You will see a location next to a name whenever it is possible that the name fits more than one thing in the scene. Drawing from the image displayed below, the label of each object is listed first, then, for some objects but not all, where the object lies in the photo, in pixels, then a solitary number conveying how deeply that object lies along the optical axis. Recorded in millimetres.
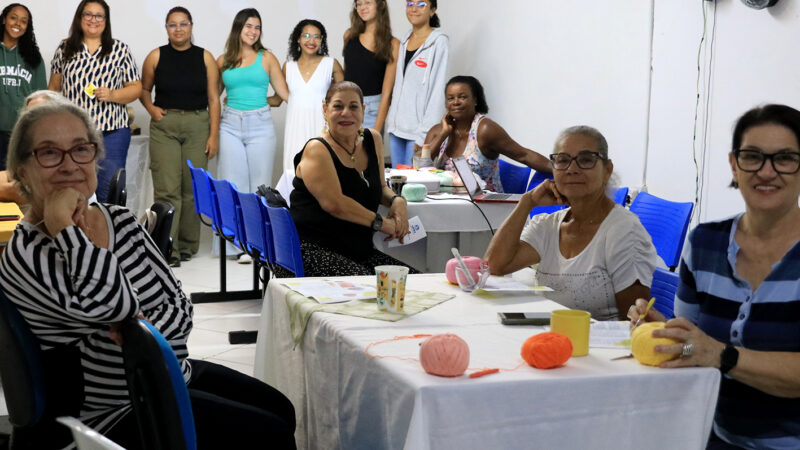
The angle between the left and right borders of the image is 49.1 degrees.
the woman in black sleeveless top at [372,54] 6961
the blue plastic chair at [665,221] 3485
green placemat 2171
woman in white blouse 2506
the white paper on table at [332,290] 2320
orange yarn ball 1700
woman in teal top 6770
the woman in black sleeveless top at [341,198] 3693
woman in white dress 6766
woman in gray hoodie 6793
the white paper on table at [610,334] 1903
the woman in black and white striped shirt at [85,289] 1735
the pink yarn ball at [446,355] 1649
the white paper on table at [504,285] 2420
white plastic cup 2178
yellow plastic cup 1818
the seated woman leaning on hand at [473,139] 4824
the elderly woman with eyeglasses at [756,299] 1721
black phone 2074
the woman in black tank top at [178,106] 6711
